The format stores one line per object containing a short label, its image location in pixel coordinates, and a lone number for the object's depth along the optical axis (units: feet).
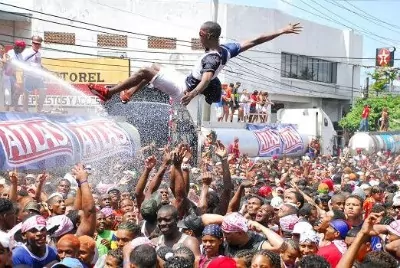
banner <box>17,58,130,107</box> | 96.53
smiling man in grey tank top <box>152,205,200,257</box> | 21.79
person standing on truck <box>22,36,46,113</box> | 51.74
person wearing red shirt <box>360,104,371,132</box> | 118.89
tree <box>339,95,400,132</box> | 136.05
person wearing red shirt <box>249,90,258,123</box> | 96.27
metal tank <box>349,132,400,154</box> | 103.75
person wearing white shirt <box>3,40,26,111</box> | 51.60
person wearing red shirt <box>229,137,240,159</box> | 73.35
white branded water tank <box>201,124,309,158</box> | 80.57
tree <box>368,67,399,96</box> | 158.40
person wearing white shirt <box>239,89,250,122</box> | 93.47
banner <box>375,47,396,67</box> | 152.66
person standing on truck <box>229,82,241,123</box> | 89.81
